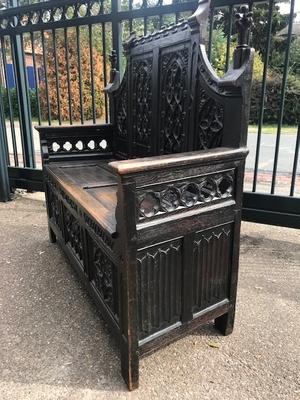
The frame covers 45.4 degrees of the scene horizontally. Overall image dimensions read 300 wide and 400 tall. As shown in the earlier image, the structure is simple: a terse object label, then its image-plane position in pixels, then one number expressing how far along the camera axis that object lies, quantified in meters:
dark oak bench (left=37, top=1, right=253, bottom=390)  1.58
